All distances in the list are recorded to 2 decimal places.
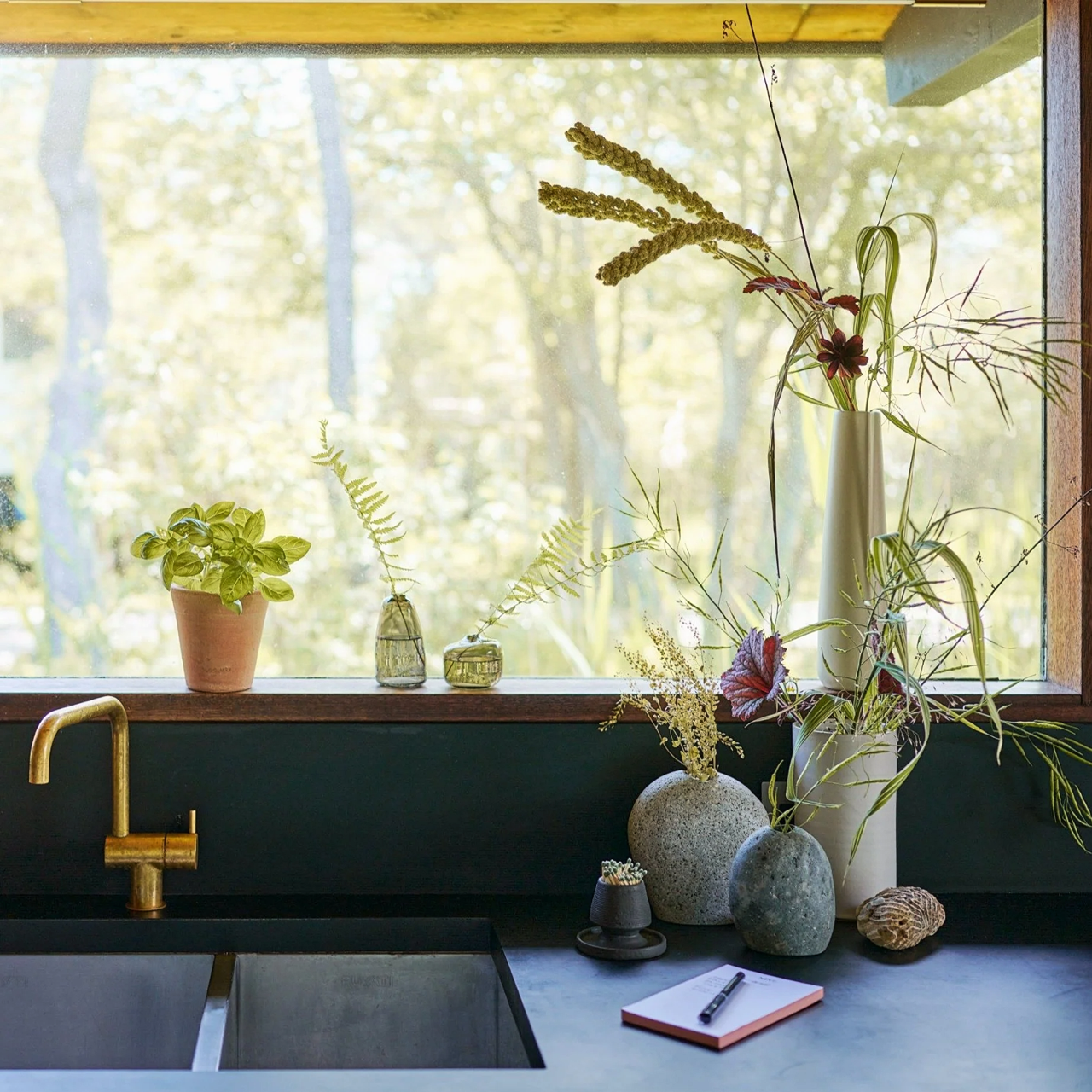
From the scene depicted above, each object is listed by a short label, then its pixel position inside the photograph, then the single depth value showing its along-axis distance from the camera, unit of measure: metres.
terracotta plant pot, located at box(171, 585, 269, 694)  1.77
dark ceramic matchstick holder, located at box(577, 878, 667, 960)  1.54
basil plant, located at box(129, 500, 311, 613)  1.77
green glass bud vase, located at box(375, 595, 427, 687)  1.84
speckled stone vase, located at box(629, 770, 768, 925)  1.63
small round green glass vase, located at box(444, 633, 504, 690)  1.84
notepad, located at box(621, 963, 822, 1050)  1.29
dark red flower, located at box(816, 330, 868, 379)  1.65
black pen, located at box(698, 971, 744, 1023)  1.31
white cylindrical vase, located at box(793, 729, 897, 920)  1.62
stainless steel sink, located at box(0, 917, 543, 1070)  1.64
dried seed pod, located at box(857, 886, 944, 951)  1.55
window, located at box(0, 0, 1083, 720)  1.95
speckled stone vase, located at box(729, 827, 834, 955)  1.50
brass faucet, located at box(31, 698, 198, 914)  1.70
